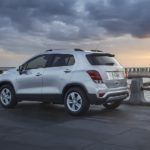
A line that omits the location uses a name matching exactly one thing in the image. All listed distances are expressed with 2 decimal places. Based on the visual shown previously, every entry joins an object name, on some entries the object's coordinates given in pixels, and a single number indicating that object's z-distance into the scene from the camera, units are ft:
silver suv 40.32
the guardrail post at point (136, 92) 49.90
